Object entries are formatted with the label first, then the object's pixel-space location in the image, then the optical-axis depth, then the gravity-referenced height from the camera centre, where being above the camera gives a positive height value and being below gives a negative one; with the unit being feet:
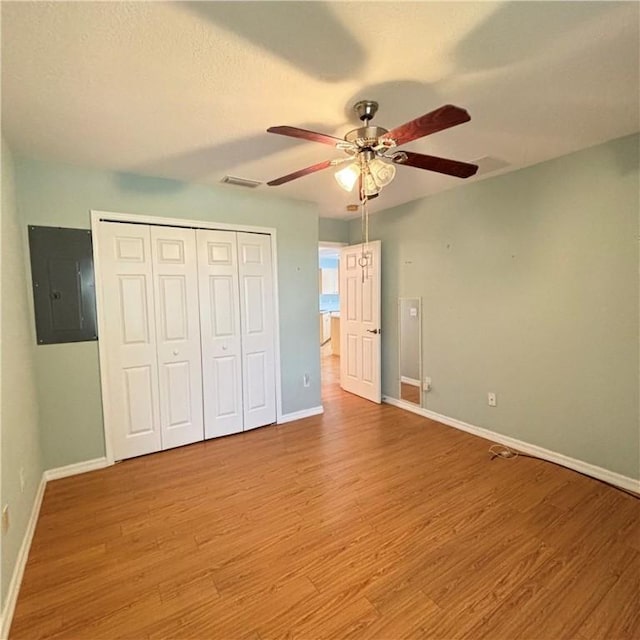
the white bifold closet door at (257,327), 11.44 -1.09
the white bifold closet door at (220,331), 10.75 -1.12
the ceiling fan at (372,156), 5.08 +2.33
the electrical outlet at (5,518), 5.12 -3.30
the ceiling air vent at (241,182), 9.99 +3.43
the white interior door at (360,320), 14.06 -1.16
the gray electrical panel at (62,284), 8.54 +0.40
